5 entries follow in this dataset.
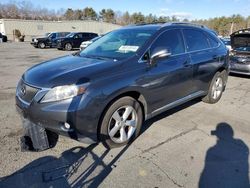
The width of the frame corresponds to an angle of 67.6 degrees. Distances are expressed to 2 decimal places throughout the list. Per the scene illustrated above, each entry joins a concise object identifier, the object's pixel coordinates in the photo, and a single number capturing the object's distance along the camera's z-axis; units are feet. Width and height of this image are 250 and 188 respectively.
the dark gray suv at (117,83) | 7.77
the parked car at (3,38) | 83.16
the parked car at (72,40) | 52.05
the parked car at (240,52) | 21.31
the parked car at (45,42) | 58.74
